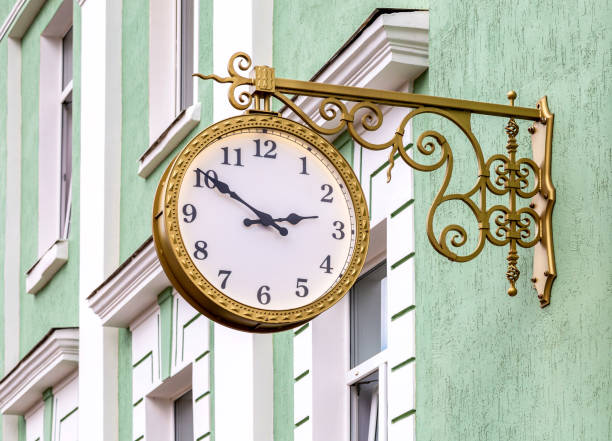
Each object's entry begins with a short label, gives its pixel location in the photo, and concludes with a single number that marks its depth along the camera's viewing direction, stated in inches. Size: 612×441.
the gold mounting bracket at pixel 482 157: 341.1
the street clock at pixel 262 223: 327.5
